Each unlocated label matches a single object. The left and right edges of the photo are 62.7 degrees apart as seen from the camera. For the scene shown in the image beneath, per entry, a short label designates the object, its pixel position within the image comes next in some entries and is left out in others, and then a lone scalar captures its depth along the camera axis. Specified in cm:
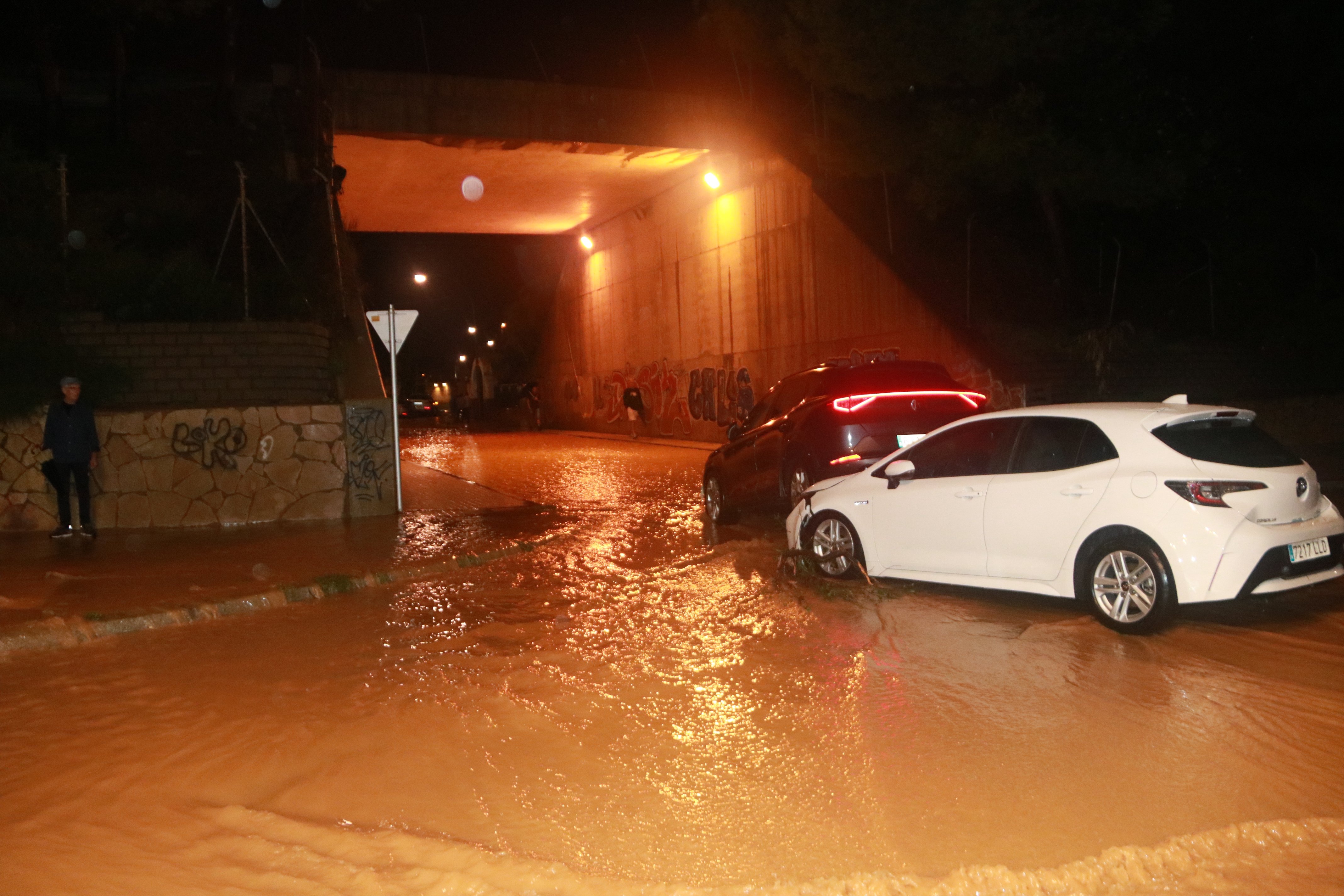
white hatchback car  664
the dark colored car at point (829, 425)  1109
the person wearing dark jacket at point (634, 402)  3350
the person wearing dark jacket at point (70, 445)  1216
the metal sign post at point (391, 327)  1334
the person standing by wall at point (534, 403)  4378
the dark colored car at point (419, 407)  7281
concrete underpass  2383
